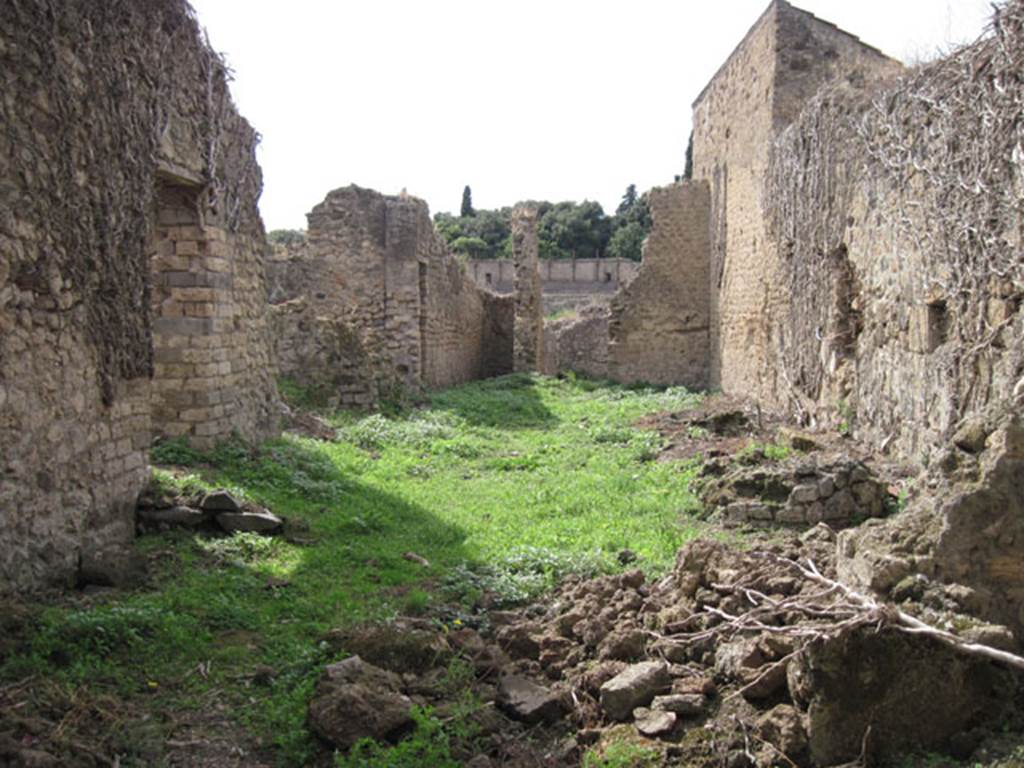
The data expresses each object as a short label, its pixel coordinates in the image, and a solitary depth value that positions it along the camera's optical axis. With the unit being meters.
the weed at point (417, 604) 5.30
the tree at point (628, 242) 55.03
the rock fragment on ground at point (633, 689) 3.84
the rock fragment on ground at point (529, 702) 3.96
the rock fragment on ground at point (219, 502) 6.43
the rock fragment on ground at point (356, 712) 3.64
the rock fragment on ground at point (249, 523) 6.41
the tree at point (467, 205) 63.47
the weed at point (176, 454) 7.84
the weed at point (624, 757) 3.42
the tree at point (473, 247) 55.38
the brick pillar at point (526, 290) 22.02
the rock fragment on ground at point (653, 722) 3.61
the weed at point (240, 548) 5.95
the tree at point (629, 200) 61.41
